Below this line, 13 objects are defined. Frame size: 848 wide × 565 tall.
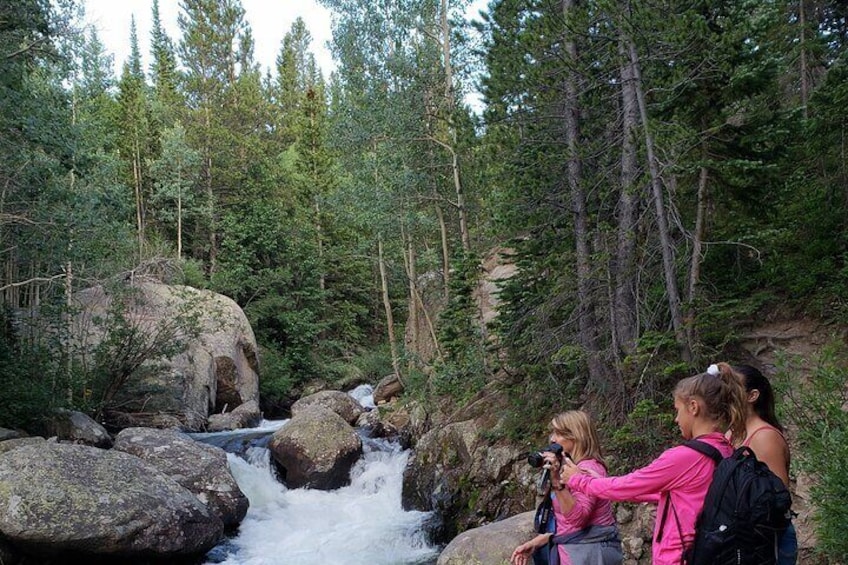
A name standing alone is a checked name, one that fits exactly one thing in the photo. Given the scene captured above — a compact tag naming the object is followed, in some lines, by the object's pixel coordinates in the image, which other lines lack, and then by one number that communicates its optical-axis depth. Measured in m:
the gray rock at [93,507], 6.17
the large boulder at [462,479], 7.39
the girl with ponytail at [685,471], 2.23
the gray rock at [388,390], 18.75
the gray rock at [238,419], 14.46
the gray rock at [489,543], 5.02
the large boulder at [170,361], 13.24
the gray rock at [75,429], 10.36
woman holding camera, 2.82
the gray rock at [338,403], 15.51
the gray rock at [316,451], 9.94
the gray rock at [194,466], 8.31
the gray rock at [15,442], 7.59
